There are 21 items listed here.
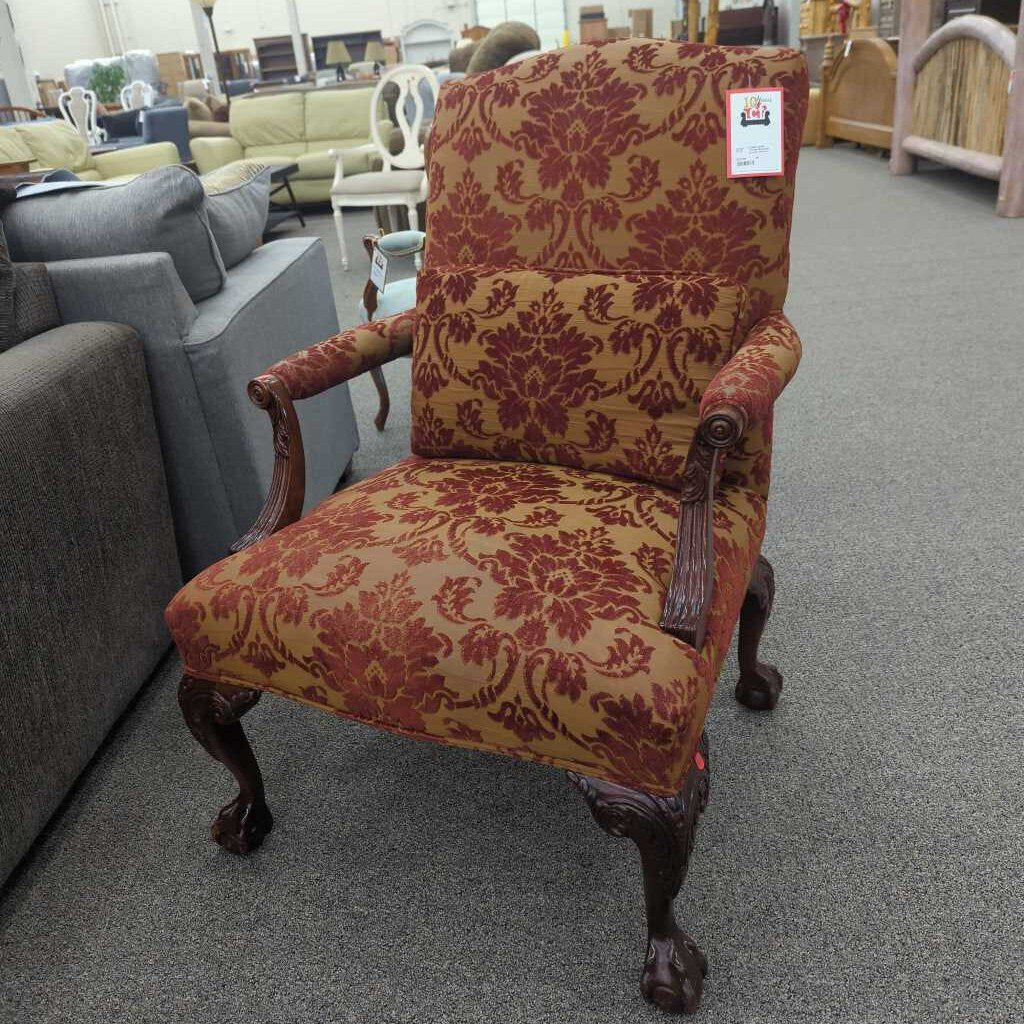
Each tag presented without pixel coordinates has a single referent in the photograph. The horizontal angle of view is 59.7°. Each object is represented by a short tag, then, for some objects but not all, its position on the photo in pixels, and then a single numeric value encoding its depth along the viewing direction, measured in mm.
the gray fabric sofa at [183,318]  1526
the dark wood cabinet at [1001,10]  6070
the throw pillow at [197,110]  7867
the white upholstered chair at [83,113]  7520
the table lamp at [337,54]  11739
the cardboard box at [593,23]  11592
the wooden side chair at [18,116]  9286
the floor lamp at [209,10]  8898
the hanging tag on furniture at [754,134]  1154
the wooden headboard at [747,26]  9867
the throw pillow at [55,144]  6090
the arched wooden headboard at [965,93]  4203
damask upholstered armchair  916
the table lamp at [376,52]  11797
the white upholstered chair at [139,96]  10598
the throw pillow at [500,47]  4348
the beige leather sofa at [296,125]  6707
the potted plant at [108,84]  11023
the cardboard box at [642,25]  9409
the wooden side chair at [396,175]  4547
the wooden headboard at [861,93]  5762
